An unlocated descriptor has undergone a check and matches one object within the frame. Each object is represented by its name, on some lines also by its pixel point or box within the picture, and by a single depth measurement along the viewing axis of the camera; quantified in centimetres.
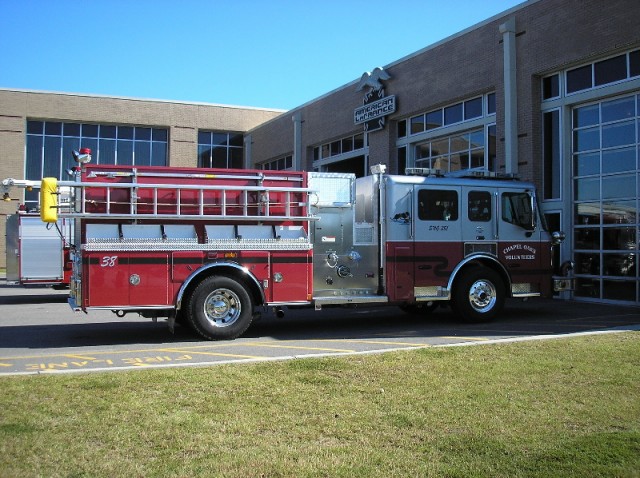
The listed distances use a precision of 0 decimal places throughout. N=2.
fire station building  1369
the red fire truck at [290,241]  874
